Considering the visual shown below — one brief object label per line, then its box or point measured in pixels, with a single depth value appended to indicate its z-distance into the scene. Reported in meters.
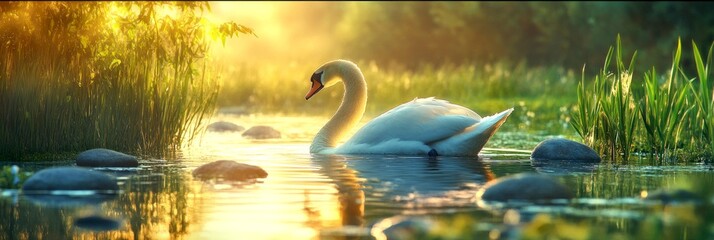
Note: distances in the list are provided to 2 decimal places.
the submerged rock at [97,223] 8.30
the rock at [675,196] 9.54
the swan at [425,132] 14.59
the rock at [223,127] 20.86
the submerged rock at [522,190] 9.66
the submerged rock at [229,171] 11.88
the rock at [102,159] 12.70
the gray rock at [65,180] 10.34
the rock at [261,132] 19.41
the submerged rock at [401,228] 7.00
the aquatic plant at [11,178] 10.51
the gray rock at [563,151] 14.03
